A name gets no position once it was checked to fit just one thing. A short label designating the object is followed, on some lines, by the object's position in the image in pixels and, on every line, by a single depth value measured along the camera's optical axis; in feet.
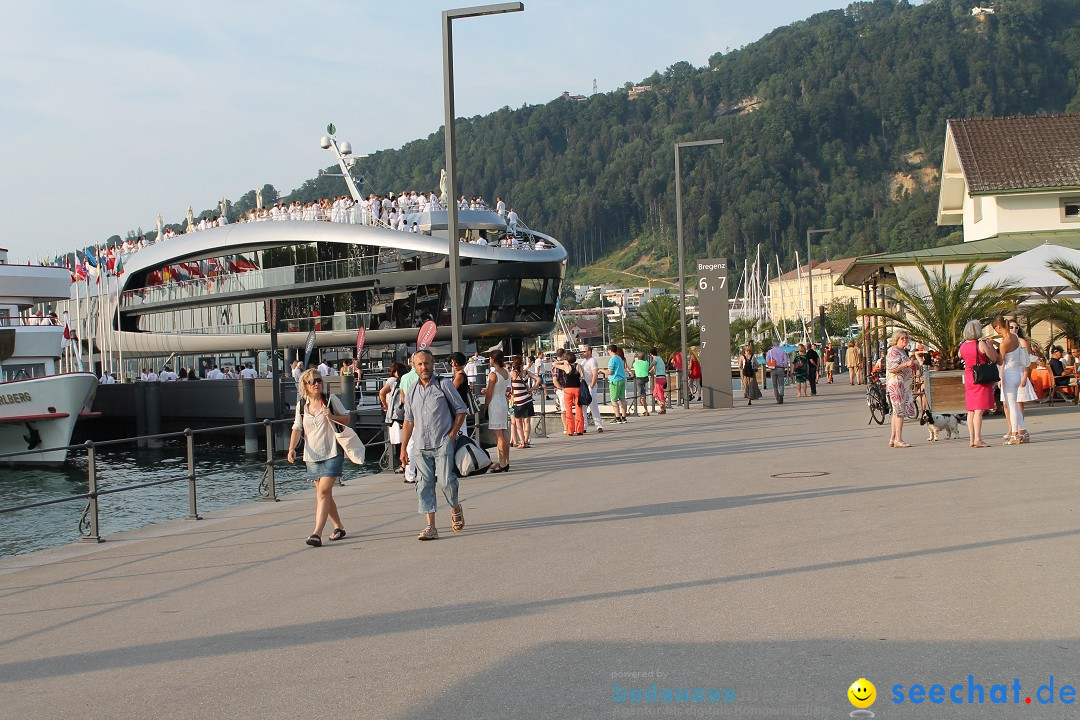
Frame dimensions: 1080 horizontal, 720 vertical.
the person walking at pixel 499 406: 54.29
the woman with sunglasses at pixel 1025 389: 51.72
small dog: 55.47
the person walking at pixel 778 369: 104.17
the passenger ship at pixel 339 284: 177.68
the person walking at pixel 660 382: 99.52
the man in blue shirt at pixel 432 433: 33.81
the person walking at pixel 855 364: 142.72
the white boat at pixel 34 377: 115.55
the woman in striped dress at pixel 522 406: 67.10
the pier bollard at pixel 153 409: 140.26
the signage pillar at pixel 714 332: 97.45
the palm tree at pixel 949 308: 71.51
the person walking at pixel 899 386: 52.60
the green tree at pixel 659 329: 119.34
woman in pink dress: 50.90
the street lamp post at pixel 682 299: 99.11
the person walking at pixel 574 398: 76.23
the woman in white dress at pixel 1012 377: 51.29
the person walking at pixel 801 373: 116.26
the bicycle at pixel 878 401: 70.18
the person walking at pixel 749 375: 107.04
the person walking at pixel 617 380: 86.84
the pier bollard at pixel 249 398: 127.54
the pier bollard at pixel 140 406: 147.74
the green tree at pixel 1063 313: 74.84
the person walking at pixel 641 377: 94.94
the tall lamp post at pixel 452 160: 58.44
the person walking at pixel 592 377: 77.61
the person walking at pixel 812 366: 115.14
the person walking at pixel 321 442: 34.06
